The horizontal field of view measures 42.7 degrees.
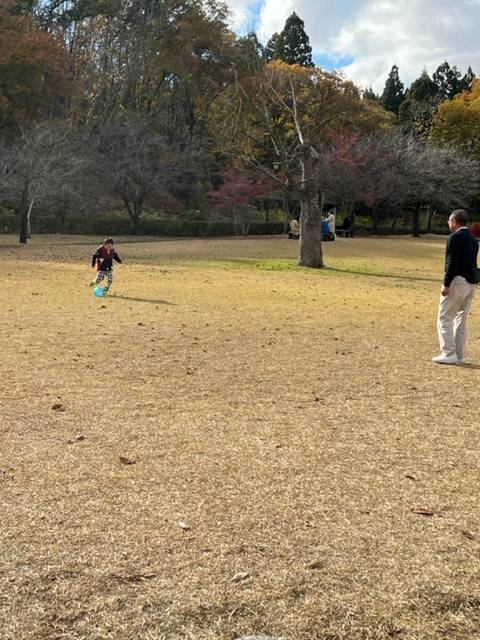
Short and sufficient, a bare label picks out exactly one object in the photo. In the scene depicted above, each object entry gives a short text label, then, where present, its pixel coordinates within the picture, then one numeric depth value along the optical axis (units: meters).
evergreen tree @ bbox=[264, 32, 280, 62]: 48.03
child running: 11.08
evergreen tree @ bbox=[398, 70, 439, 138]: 45.00
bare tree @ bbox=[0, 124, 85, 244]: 25.23
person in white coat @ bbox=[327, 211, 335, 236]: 32.06
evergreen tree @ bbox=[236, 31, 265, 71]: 28.91
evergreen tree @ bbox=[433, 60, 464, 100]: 54.16
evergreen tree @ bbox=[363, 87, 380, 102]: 55.56
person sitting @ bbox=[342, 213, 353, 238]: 38.09
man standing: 6.57
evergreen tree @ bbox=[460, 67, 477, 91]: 54.08
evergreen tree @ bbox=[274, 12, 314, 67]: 48.62
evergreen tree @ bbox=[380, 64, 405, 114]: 53.56
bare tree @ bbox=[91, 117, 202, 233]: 34.72
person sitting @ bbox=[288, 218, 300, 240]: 33.08
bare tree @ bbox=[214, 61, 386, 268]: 31.01
